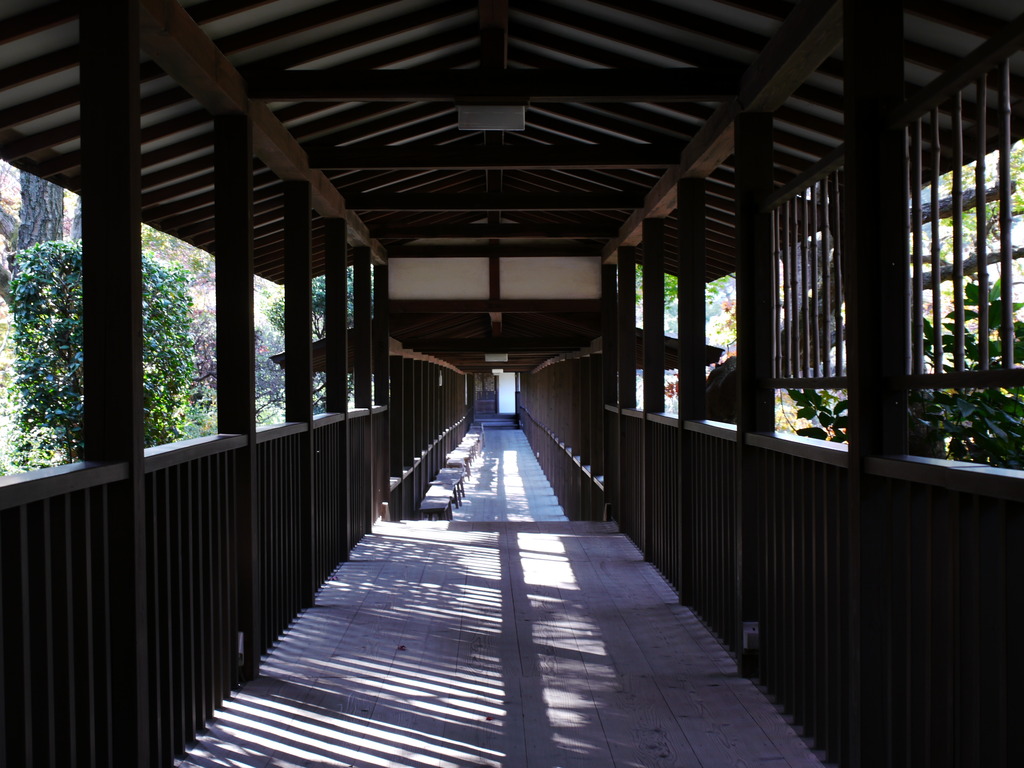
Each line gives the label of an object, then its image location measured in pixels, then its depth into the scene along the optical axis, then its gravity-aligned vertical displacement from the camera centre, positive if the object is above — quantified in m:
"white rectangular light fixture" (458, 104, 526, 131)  4.16 +1.25
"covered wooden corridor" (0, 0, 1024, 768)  2.23 -0.16
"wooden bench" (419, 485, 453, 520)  12.86 -1.59
